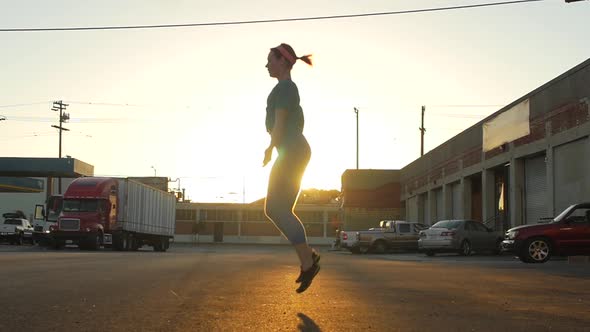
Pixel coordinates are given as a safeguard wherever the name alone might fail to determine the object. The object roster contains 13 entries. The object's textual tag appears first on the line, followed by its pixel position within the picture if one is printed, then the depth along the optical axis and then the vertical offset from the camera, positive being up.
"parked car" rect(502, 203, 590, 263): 19.11 -0.02
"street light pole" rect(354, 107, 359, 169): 74.62 +10.73
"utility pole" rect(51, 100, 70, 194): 71.00 +10.92
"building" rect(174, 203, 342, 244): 78.06 +0.89
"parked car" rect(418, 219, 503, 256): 30.05 -0.10
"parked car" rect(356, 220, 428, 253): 38.91 -0.24
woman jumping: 6.17 +0.54
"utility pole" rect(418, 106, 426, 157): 67.24 +9.13
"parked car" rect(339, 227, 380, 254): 39.69 -0.40
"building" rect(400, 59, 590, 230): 25.66 +3.32
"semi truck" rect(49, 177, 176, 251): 32.78 +0.65
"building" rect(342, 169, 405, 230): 62.84 +3.05
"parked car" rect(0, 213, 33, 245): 46.53 -0.21
